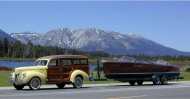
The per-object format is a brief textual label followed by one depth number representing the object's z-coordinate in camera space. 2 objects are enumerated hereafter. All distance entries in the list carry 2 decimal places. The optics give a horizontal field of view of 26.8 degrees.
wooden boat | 29.55
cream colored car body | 24.62
